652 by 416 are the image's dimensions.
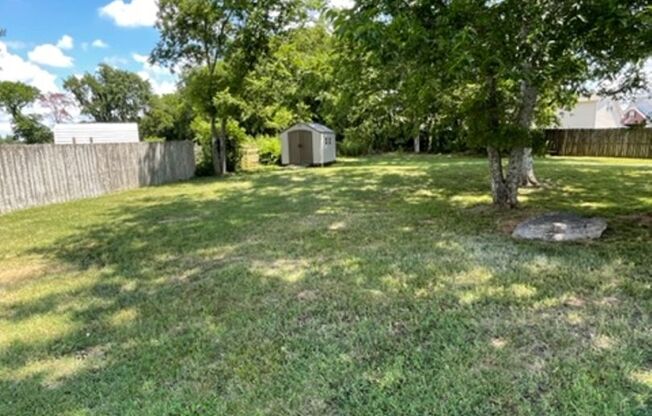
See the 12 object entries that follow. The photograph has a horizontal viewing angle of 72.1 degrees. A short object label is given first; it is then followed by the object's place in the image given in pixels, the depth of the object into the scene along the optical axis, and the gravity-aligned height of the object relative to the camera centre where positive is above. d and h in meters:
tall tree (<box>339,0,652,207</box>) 4.38 +0.96
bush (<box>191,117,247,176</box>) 16.44 -0.36
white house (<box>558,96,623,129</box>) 26.69 +0.83
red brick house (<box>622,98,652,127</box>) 23.53 +0.99
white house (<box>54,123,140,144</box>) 25.23 +0.53
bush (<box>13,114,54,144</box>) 37.44 +1.04
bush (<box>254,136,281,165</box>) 20.34 -0.62
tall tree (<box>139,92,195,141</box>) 35.31 +1.70
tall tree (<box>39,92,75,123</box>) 41.69 +3.58
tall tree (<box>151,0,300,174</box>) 14.22 +3.38
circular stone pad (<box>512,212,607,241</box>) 5.11 -1.13
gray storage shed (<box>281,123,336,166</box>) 19.08 -0.35
